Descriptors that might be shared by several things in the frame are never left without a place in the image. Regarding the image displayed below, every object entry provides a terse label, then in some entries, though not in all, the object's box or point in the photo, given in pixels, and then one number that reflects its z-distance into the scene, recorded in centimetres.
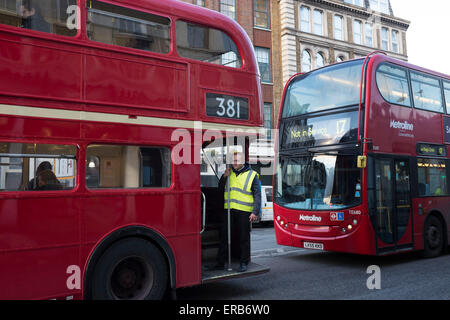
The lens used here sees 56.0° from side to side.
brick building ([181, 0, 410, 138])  2470
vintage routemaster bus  439
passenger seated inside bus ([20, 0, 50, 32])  457
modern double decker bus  810
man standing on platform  646
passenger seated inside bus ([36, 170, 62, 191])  452
